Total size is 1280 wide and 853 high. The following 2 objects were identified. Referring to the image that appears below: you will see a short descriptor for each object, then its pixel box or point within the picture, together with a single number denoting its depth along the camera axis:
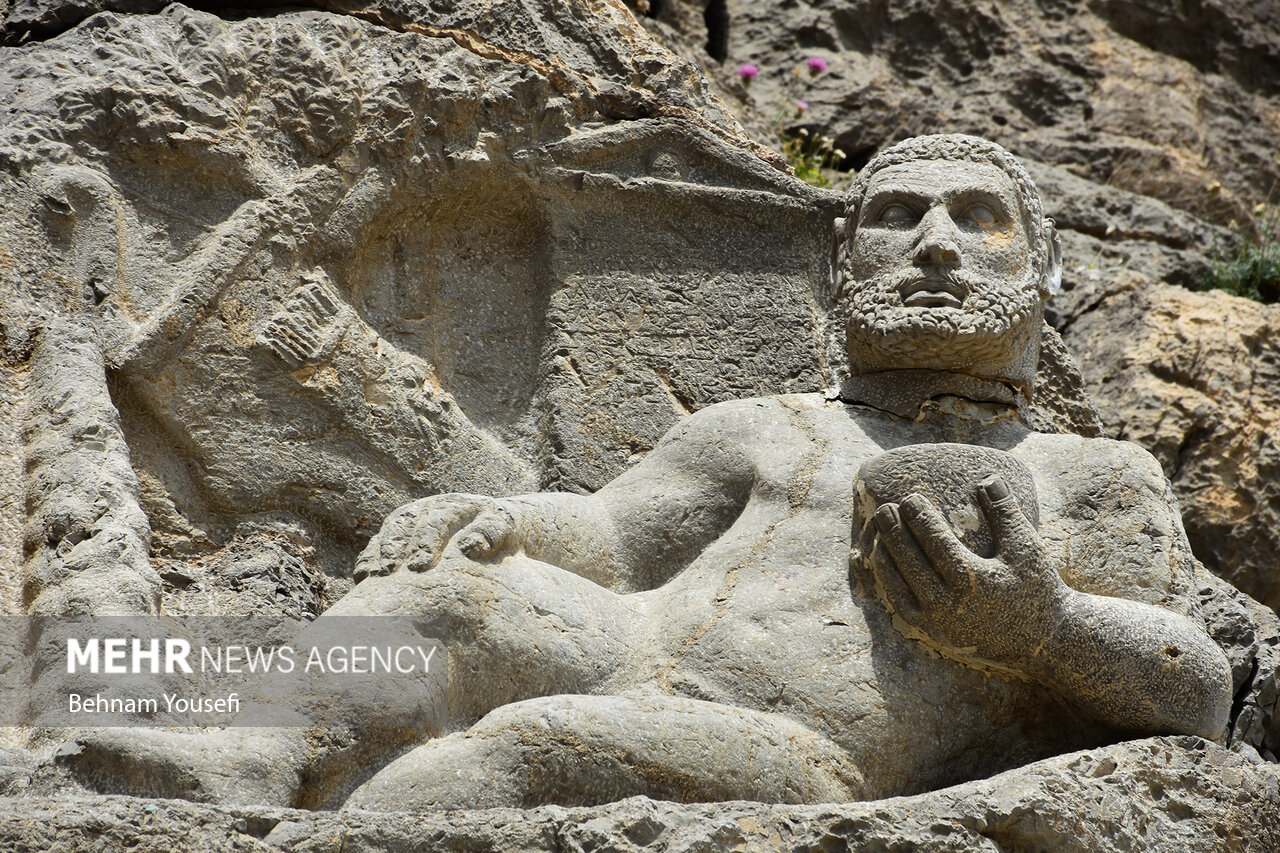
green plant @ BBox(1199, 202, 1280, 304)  13.42
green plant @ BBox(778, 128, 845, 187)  13.02
